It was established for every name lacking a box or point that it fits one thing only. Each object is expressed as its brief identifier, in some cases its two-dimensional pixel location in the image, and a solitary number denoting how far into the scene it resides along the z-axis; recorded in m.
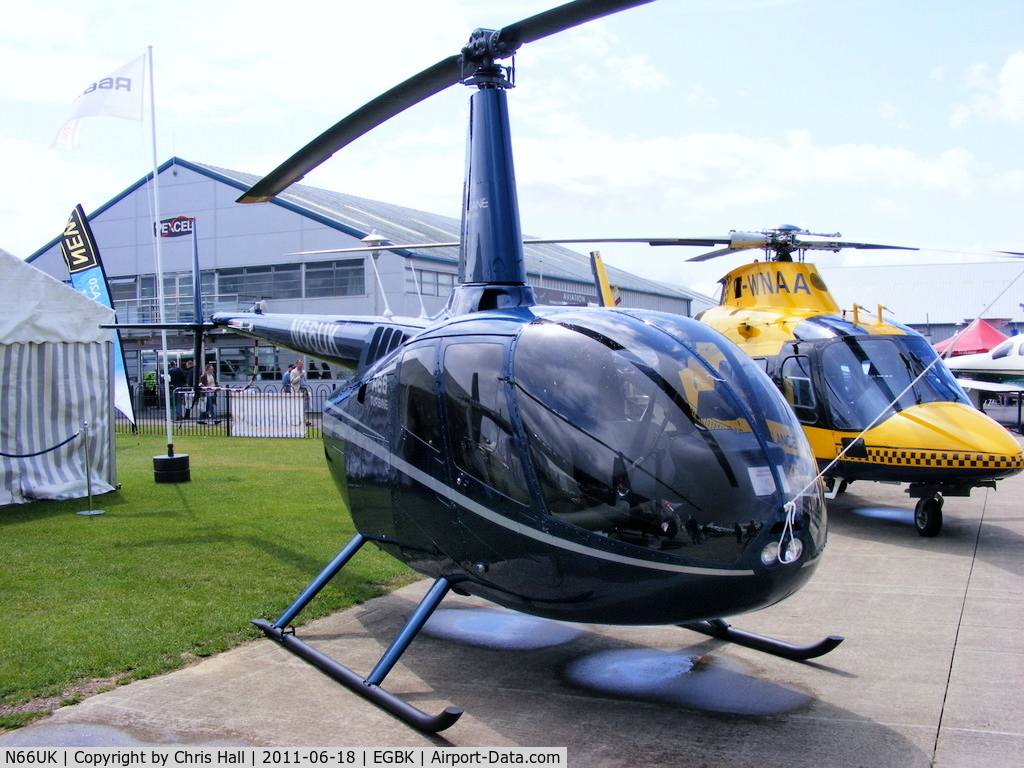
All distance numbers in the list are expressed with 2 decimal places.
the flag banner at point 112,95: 14.48
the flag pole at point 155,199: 14.47
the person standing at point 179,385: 26.56
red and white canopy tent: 27.39
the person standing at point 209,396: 24.81
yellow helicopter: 8.95
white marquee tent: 10.65
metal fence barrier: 21.28
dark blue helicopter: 4.04
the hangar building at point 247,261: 30.61
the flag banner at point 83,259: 18.77
